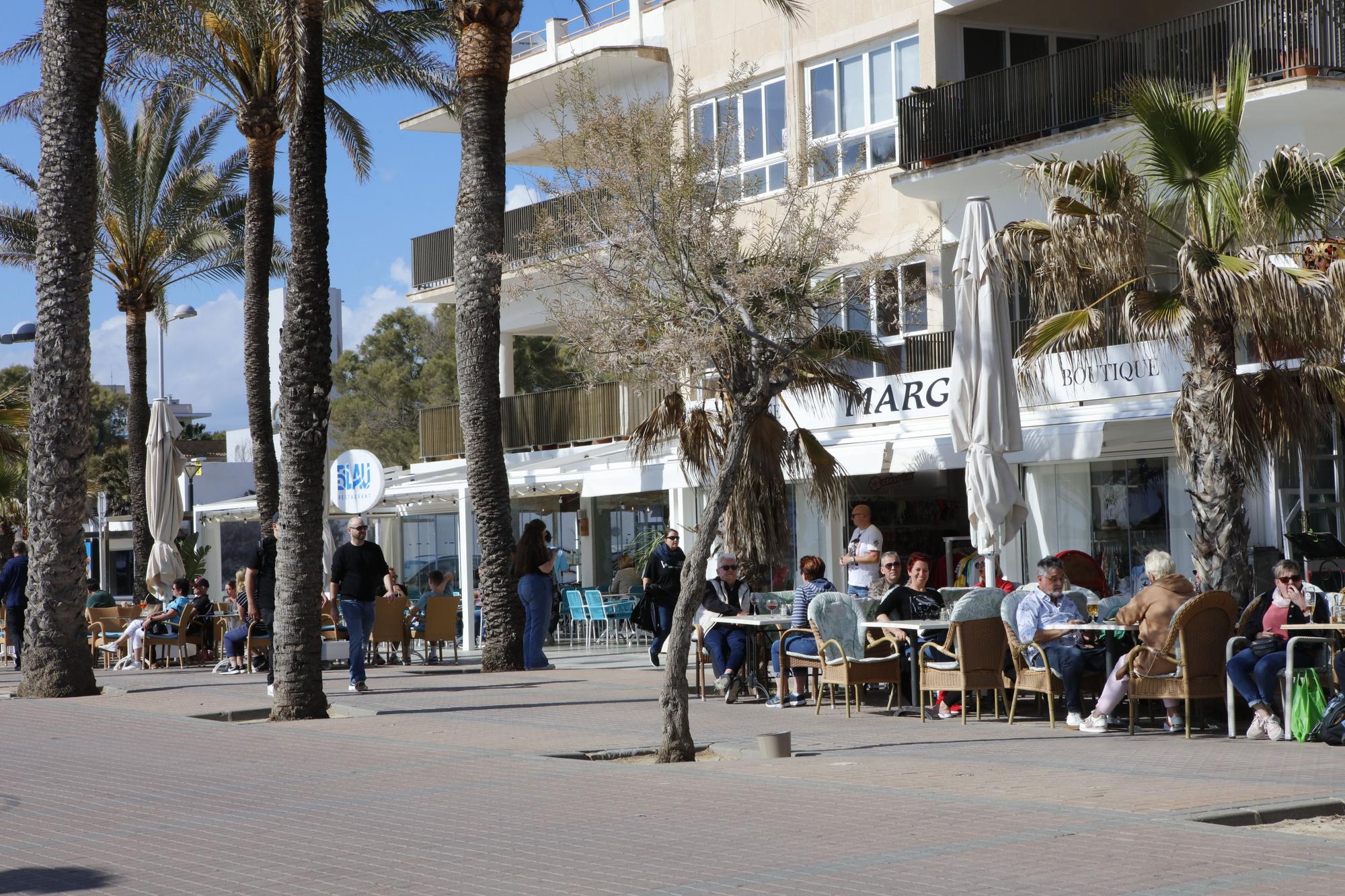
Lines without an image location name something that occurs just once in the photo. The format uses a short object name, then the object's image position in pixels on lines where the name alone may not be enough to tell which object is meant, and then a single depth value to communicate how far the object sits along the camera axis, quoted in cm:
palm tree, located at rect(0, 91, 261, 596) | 2938
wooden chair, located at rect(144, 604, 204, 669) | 2109
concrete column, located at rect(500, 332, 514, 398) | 3152
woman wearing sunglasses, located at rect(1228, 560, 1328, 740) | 1096
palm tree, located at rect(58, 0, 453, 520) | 2238
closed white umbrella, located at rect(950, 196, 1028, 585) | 1407
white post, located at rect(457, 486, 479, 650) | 2267
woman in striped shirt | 1374
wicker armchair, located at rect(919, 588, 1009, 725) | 1227
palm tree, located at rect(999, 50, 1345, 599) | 1243
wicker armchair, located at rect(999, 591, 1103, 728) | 1188
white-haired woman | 1141
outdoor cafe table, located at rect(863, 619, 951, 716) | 1264
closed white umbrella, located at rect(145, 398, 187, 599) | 2509
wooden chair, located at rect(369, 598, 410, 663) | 2014
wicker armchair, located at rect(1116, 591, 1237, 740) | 1122
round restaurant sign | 1970
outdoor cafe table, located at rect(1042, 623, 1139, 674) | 1166
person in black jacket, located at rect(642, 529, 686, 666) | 1822
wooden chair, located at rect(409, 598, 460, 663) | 2005
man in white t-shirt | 1552
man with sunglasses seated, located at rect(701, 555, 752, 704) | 1462
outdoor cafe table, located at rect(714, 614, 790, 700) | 1390
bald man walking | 1568
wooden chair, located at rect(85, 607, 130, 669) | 2255
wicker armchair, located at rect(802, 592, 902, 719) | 1304
